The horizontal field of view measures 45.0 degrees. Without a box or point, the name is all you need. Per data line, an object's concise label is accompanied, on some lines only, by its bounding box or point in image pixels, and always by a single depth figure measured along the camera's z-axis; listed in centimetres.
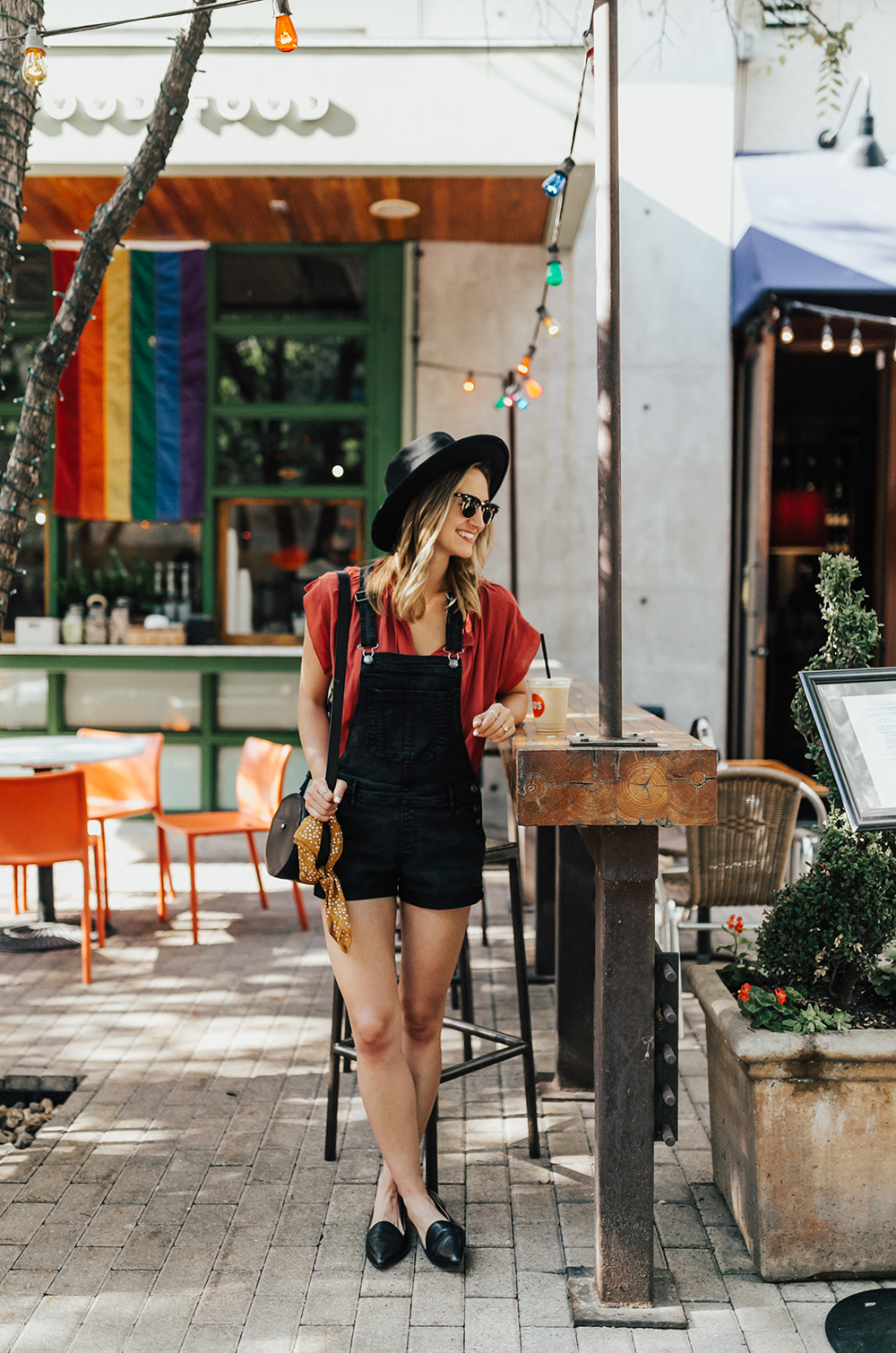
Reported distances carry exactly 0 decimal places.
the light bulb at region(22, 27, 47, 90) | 302
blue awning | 612
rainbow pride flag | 729
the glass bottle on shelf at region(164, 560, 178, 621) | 754
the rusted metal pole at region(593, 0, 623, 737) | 245
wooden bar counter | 236
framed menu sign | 262
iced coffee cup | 265
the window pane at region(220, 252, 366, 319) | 742
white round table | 514
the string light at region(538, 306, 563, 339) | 513
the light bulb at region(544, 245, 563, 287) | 443
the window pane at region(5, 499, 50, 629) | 764
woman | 259
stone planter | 255
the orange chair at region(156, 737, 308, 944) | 545
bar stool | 295
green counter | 738
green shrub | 271
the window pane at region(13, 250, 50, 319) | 746
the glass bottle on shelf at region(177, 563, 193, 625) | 756
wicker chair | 423
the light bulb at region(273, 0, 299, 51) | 294
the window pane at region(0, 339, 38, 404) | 768
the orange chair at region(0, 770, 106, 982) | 457
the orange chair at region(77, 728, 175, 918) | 581
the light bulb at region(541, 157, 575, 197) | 362
